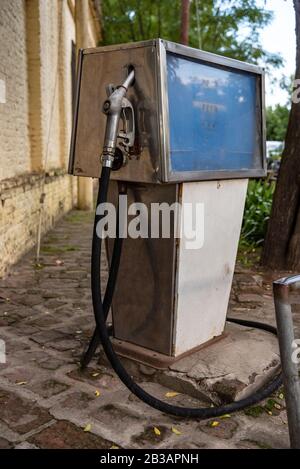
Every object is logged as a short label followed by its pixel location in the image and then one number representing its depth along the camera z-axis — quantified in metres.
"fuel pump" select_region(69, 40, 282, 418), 2.33
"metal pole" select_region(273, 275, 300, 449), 1.84
